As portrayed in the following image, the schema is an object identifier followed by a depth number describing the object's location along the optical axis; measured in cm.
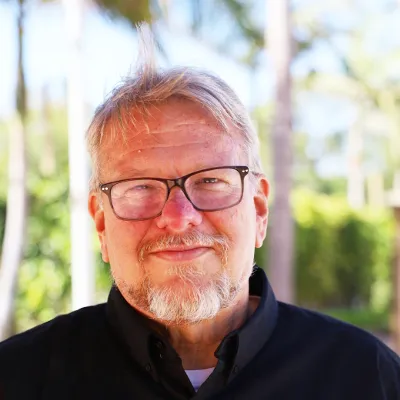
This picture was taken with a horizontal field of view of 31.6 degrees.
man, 169
